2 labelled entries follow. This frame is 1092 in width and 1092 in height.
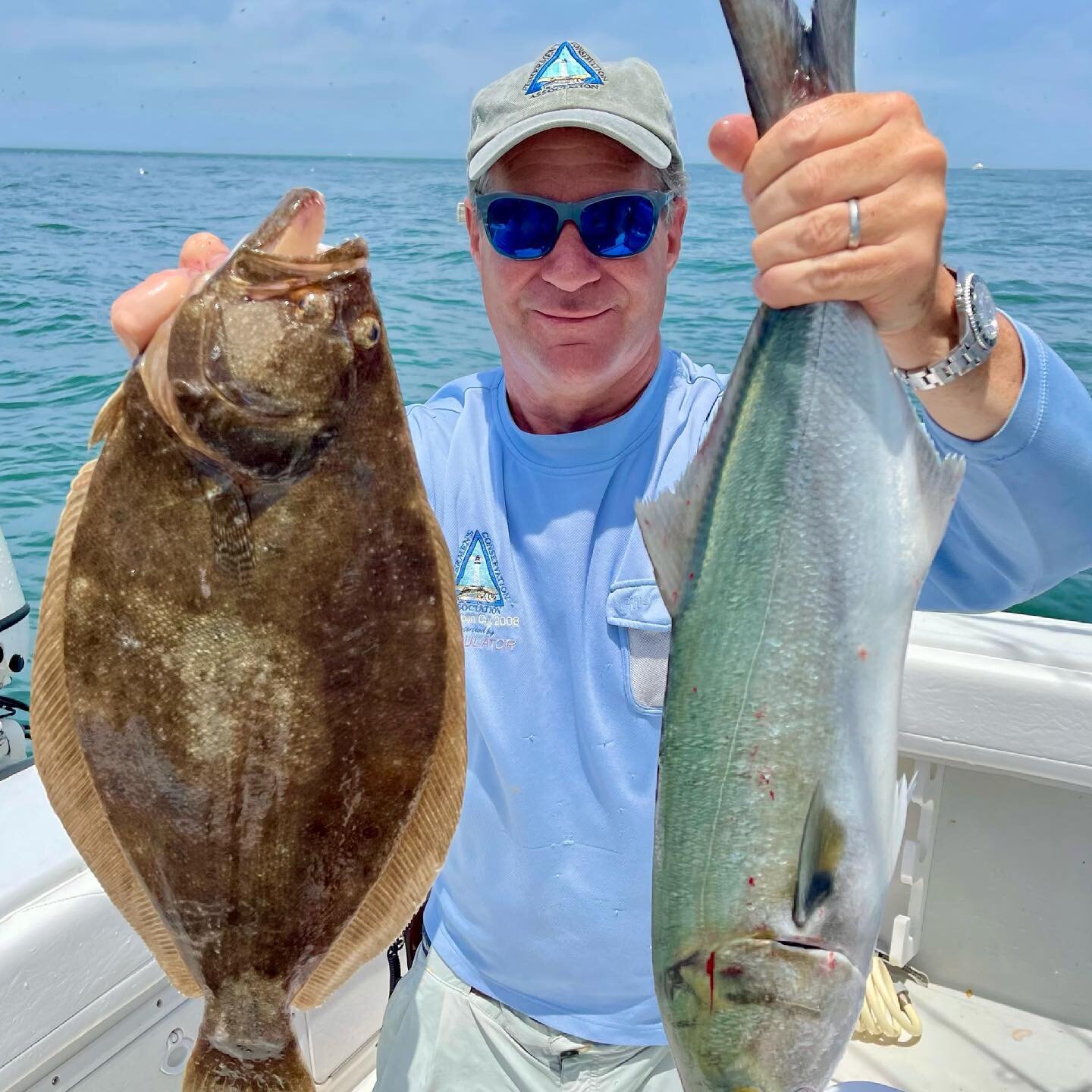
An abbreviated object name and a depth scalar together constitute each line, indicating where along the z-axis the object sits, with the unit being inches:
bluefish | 19.4
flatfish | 19.3
